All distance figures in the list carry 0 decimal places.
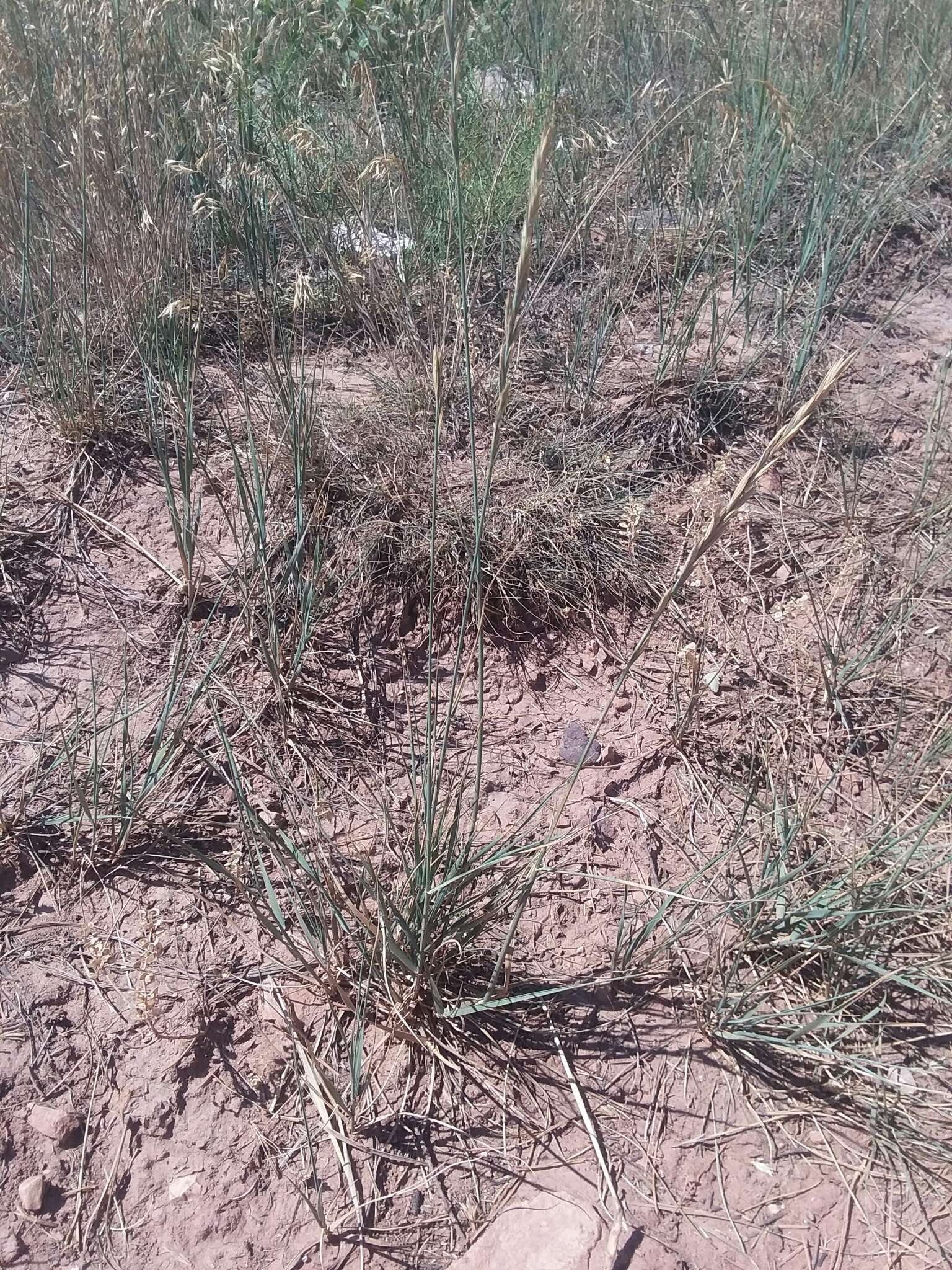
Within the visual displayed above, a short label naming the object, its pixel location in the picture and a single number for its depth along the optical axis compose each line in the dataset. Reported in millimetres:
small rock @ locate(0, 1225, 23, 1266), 1254
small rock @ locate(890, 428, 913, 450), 2492
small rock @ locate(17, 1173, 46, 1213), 1289
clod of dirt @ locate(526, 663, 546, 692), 2055
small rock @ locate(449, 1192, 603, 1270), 1235
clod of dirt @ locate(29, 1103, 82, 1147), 1350
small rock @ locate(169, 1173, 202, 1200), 1320
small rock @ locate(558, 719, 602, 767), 1913
